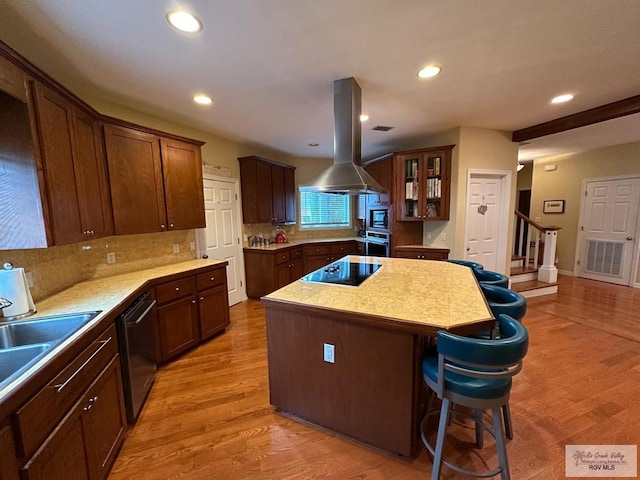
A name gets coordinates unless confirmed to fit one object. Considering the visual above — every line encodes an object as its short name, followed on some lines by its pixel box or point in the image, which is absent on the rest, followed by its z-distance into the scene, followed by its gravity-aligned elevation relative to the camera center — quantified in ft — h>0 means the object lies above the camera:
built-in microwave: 14.71 -0.46
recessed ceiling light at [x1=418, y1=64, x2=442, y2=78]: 6.98 +3.72
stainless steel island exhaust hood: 7.50 +1.81
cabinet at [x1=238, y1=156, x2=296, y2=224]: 14.01 +1.27
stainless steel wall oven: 14.35 -1.90
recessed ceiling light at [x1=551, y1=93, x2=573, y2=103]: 9.00 +3.73
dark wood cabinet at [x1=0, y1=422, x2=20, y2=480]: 2.82 -2.55
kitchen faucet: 4.53 -1.45
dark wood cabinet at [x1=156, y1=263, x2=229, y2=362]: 8.29 -3.29
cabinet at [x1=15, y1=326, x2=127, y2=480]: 3.19 -2.95
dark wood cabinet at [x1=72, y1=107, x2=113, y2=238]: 6.49 +1.03
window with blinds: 18.36 +0.07
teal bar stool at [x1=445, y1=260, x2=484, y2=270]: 8.67 -1.94
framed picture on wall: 18.95 +0.01
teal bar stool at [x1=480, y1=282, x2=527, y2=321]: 5.32 -2.03
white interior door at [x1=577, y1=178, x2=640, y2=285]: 15.72 -1.54
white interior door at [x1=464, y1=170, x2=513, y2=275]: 12.86 -0.52
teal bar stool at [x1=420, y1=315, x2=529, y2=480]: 3.80 -2.62
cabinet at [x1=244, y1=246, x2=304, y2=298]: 14.03 -3.06
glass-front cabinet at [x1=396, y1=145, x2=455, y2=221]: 12.55 +1.24
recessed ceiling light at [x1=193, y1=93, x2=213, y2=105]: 8.36 +3.71
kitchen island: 4.87 -2.75
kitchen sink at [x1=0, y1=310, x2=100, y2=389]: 4.67 -2.01
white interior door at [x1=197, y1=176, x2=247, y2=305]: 12.19 -0.82
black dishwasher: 5.91 -3.27
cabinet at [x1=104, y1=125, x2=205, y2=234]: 7.98 +1.14
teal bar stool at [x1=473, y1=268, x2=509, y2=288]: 7.32 -2.04
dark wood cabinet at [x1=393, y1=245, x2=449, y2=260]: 12.80 -2.12
